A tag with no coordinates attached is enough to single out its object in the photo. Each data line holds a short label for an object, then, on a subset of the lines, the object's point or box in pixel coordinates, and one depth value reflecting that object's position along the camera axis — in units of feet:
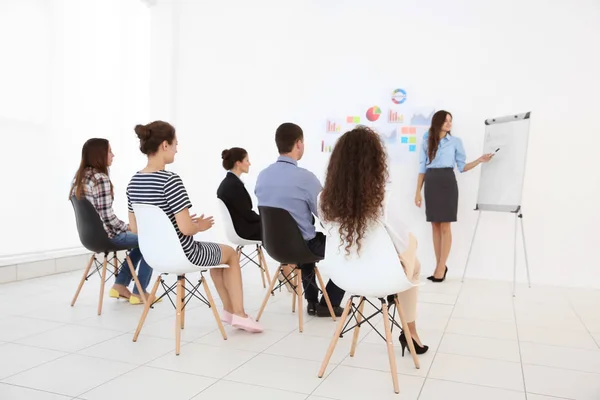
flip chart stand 13.93
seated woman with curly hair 6.89
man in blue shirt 9.75
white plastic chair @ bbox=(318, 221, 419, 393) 6.87
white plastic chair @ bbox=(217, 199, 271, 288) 12.37
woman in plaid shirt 10.82
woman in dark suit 12.01
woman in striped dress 8.46
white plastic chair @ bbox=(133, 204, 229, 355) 8.30
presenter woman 15.03
